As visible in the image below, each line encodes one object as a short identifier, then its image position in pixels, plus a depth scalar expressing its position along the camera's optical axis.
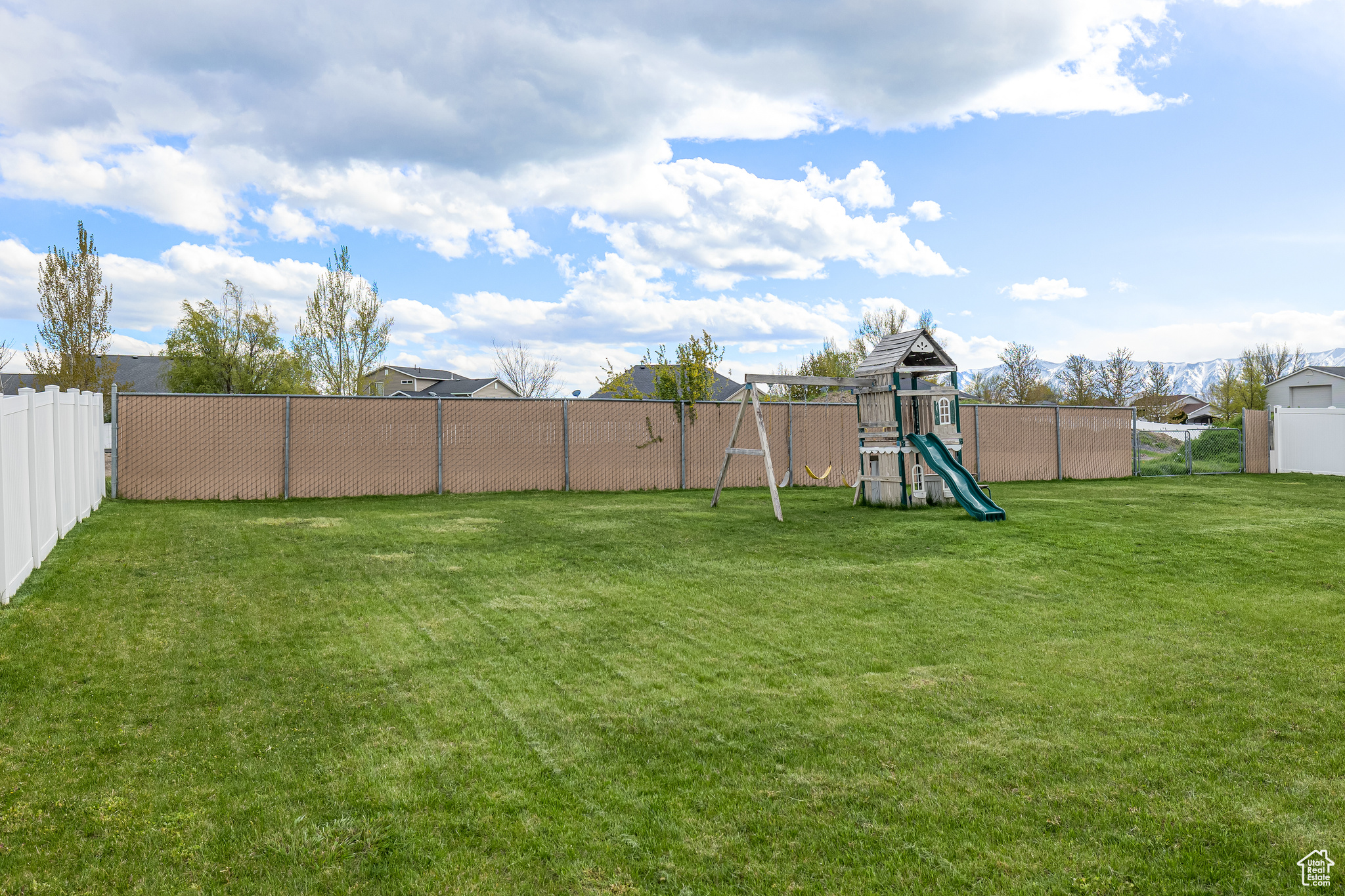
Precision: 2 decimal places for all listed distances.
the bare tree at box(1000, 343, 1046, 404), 52.87
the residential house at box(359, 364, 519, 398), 52.22
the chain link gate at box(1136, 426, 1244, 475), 22.36
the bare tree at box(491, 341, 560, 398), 43.56
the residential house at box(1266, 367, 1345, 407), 40.22
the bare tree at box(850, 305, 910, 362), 33.91
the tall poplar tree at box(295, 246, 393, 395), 29.47
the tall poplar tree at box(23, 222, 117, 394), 23.69
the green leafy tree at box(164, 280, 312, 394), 36.97
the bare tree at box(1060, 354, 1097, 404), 54.72
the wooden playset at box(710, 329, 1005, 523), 12.47
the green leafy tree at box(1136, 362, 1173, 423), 56.94
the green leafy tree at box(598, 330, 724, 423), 17.77
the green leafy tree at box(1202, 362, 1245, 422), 51.36
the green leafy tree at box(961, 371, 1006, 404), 52.19
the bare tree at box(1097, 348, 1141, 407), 58.53
